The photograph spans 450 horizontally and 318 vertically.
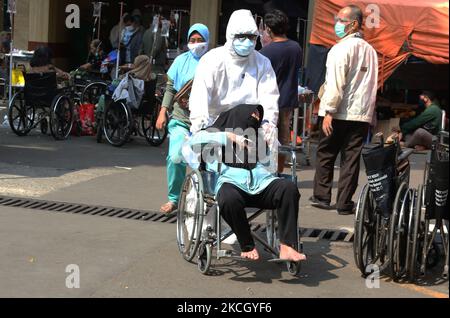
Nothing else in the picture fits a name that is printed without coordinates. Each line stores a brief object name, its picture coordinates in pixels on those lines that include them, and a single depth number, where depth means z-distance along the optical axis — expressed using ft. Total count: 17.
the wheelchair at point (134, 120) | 38.59
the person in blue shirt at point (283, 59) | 25.88
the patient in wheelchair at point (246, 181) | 17.34
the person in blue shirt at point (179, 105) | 23.20
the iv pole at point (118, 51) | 46.79
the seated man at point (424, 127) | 41.42
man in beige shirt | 24.23
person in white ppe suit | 17.38
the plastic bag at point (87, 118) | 41.27
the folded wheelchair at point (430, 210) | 16.37
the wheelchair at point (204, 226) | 17.70
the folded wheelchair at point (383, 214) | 17.21
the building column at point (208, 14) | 51.55
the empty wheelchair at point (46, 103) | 39.02
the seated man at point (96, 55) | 53.06
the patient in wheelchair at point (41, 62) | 39.63
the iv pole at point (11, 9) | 43.80
